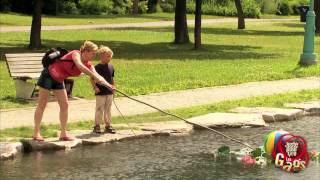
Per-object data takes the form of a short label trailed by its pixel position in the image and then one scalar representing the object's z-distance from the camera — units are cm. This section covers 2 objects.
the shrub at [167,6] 6453
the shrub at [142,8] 6281
